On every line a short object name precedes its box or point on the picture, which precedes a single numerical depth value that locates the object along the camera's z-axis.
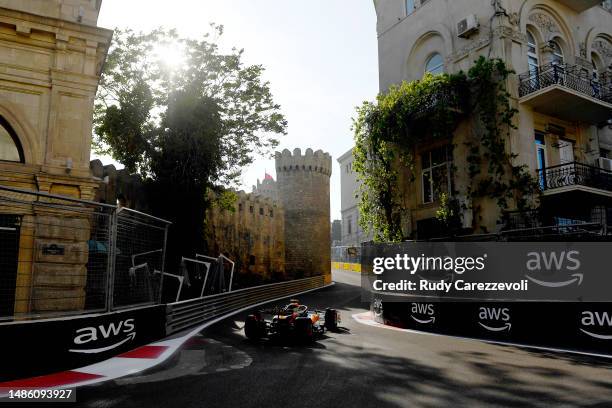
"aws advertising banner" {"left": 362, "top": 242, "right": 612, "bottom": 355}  9.45
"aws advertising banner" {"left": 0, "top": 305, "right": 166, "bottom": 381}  5.82
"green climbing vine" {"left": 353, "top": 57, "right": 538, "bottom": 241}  14.21
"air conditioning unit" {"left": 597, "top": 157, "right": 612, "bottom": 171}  15.94
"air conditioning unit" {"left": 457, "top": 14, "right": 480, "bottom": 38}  15.55
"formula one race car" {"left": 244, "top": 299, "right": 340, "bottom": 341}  9.60
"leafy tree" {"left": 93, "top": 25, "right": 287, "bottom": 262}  21.14
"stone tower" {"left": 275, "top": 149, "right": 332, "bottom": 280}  41.78
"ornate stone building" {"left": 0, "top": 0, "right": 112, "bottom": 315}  11.25
